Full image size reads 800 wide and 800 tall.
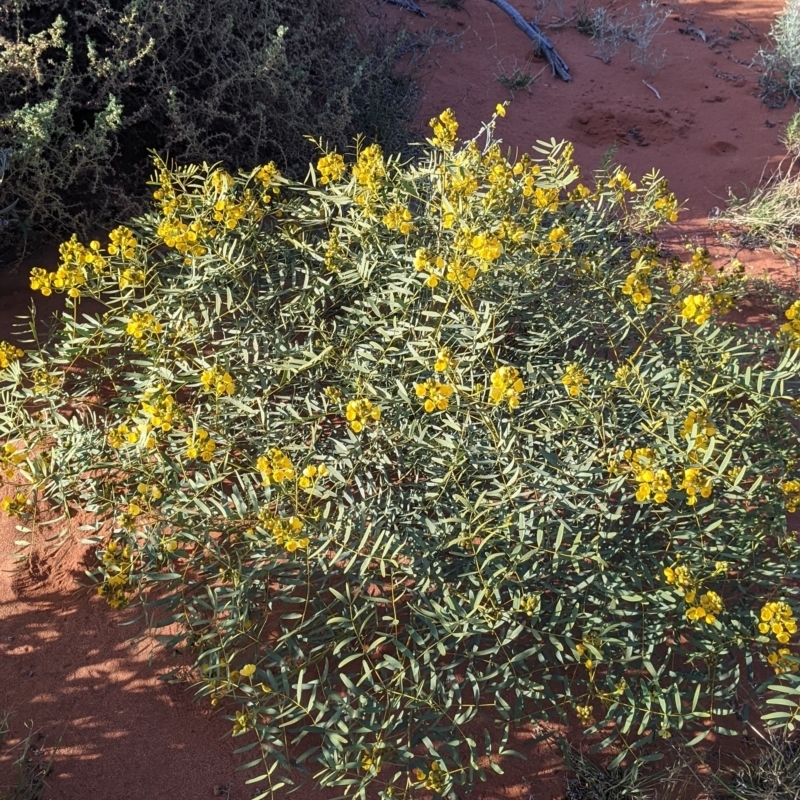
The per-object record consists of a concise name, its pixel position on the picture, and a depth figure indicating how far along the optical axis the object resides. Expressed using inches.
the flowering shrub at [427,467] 79.0
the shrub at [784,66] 234.0
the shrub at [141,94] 131.8
